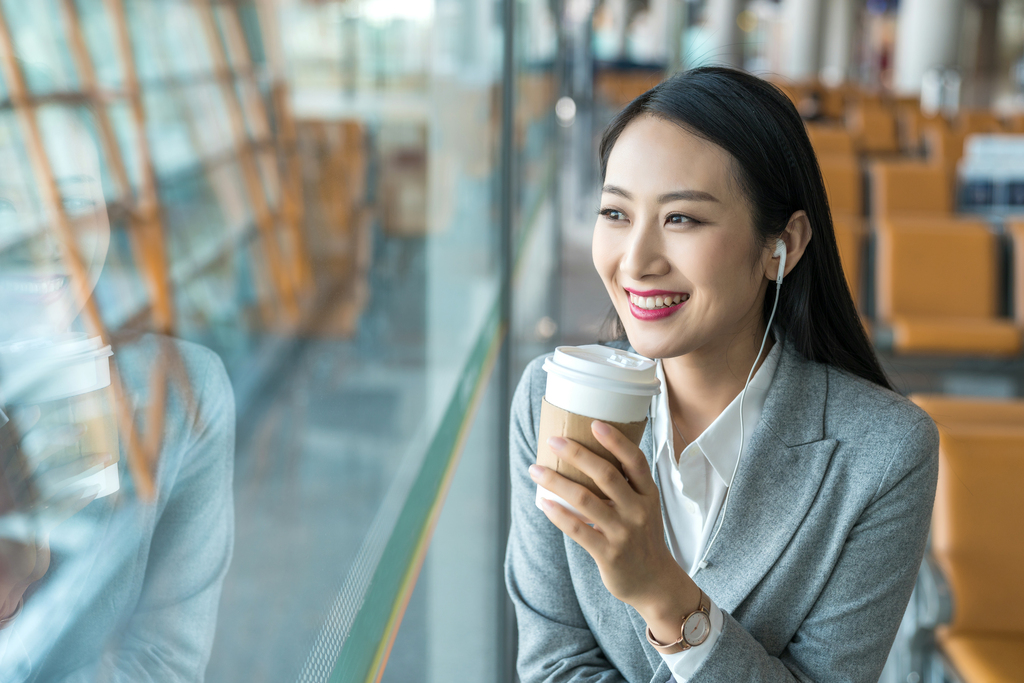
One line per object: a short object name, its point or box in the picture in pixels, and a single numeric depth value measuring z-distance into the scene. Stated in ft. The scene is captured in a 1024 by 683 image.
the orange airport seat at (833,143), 21.59
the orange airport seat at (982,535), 5.63
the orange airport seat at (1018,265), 12.52
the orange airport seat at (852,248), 12.57
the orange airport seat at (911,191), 16.25
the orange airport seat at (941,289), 12.29
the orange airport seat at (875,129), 30.19
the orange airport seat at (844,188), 16.12
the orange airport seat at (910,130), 29.94
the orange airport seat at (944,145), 23.92
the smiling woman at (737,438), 3.34
